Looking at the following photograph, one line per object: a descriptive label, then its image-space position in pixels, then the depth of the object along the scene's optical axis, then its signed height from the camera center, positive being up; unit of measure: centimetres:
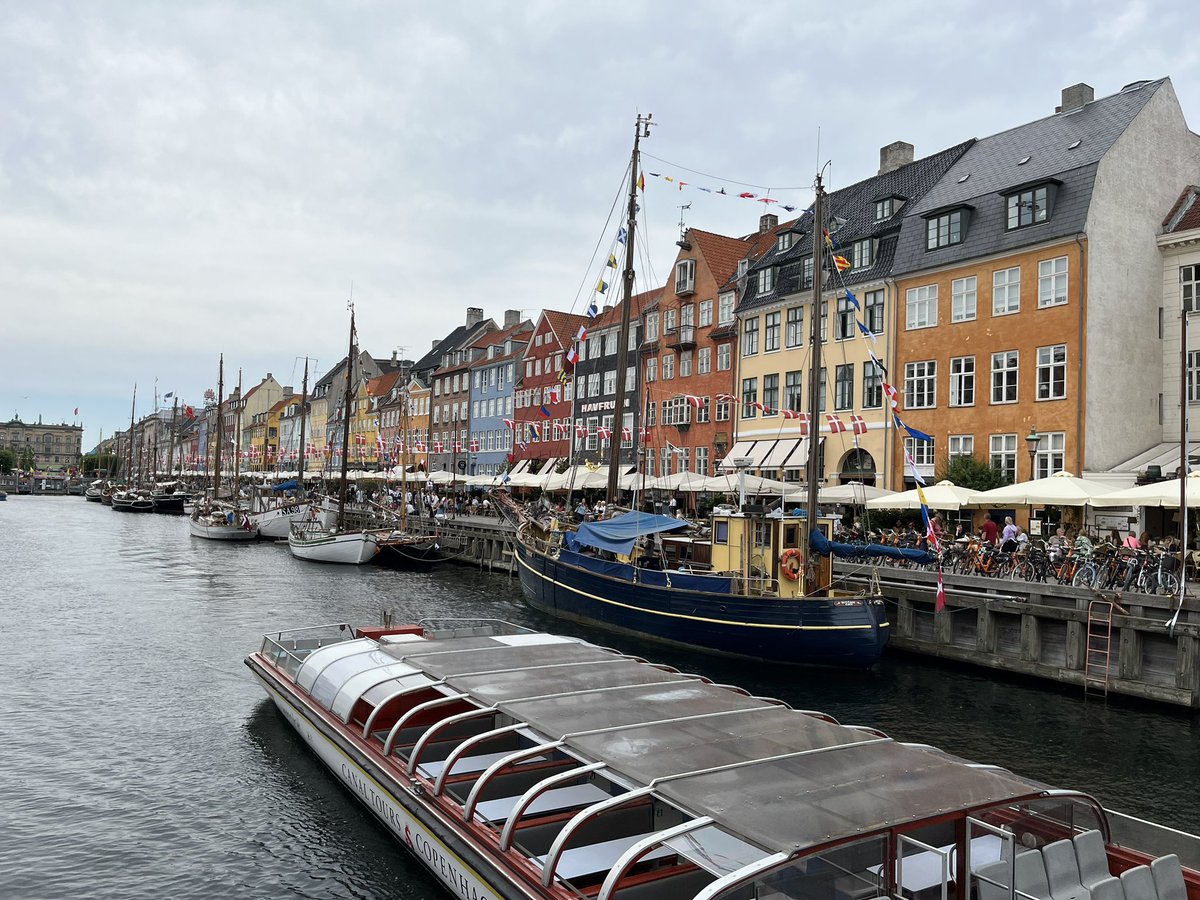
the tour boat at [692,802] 641 -257
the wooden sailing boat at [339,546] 4612 -321
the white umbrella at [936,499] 2581 -2
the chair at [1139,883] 660 -280
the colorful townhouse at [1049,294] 3212 +785
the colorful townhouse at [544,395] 6494 +716
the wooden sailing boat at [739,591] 2058 -246
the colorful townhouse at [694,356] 4928 +785
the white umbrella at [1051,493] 2261 +21
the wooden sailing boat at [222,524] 6044 -293
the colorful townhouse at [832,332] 3966 +774
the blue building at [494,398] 7538 +783
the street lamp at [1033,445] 2589 +175
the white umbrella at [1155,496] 1995 +17
